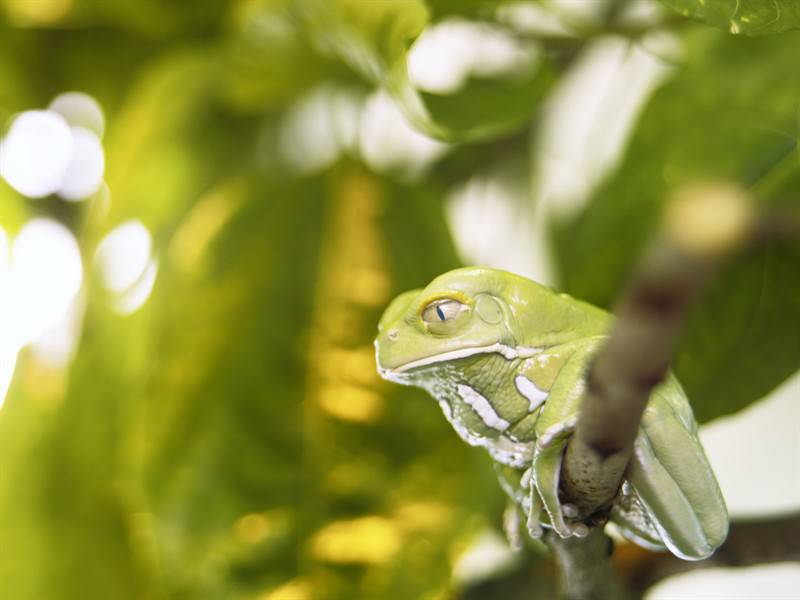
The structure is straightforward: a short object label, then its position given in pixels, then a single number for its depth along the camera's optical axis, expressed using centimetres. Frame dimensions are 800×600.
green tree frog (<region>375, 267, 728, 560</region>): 48
